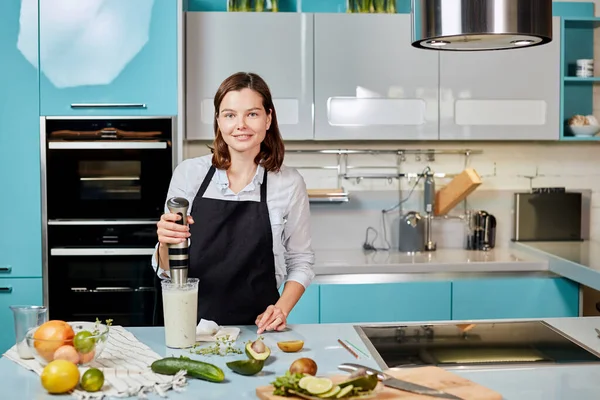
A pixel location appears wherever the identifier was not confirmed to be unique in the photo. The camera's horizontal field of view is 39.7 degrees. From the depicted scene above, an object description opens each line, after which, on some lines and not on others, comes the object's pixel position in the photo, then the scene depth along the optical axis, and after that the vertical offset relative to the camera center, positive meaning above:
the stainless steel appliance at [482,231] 4.49 -0.32
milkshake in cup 2.12 -0.36
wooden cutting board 1.71 -0.46
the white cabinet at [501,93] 4.22 +0.40
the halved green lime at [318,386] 1.66 -0.43
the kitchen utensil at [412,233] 4.38 -0.32
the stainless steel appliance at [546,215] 4.60 -0.24
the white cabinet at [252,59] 4.08 +0.57
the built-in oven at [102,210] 3.89 -0.17
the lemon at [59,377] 1.73 -0.43
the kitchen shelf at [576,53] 4.56 +0.66
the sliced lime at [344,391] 1.66 -0.44
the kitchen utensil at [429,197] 4.40 -0.13
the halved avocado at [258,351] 1.93 -0.42
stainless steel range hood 1.98 +0.37
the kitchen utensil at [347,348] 2.10 -0.45
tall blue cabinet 3.85 +0.04
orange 1.88 -0.37
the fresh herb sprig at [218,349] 2.08 -0.45
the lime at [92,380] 1.73 -0.43
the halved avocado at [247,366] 1.88 -0.44
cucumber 1.85 -0.44
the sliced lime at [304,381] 1.67 -0.42
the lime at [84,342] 1.87 -0.38
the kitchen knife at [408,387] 1.71 -0.45
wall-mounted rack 4.47 +0.07
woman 2.61 -0.16
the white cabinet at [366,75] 4.15 +0.49
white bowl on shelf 4.39 +0.23
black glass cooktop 2.10 -0.47
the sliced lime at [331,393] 1.66 -0.44
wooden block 4.27 -0.10
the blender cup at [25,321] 1.96 -0.35
